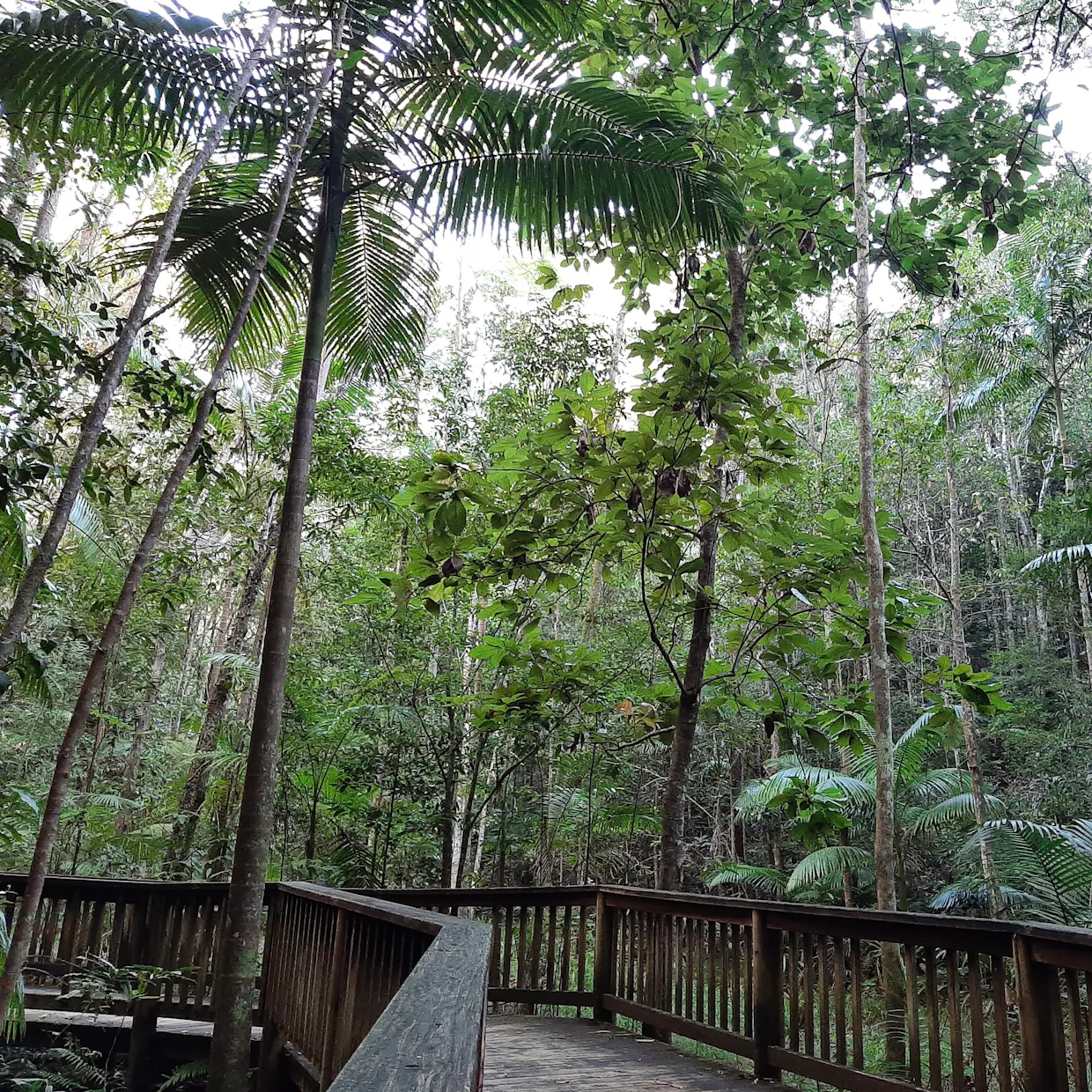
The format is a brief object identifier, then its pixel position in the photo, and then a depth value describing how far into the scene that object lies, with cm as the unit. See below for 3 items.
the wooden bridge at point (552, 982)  198
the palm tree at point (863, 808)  1098
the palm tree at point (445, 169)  404
